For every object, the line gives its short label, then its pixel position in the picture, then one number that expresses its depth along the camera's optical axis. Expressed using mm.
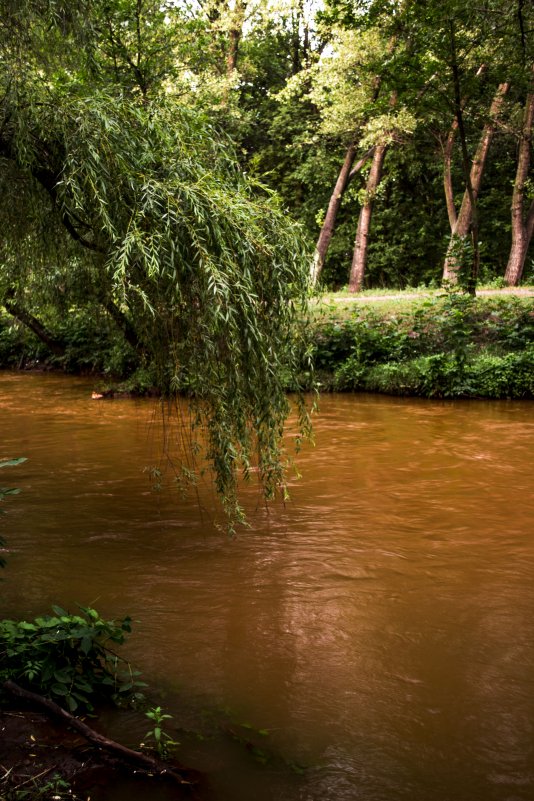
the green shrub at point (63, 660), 3760
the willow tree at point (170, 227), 5664
